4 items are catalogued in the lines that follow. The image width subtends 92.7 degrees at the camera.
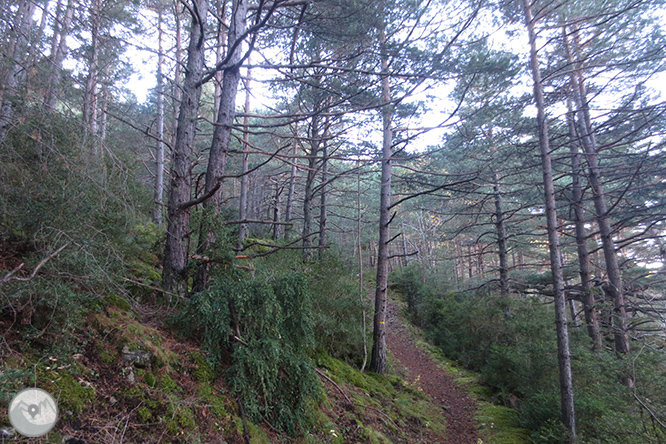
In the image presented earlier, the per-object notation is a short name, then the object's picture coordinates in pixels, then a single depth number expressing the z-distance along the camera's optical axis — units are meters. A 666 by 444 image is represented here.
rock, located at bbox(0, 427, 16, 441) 1.93
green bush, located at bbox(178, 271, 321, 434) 3.66
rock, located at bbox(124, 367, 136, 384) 2.99
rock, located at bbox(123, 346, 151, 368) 3.16
